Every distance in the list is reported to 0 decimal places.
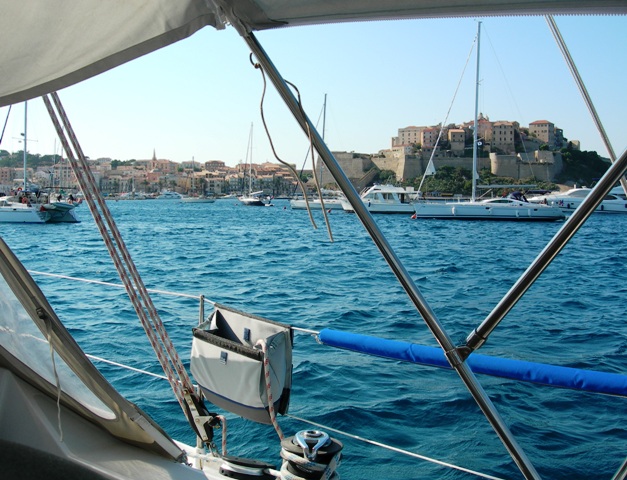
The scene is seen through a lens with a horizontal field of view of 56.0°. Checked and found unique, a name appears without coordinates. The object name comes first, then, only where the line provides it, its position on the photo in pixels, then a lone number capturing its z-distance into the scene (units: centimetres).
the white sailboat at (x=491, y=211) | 3238
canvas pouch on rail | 199
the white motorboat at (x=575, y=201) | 3884
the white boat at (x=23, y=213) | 2905
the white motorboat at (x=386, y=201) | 3773
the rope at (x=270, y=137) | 127
